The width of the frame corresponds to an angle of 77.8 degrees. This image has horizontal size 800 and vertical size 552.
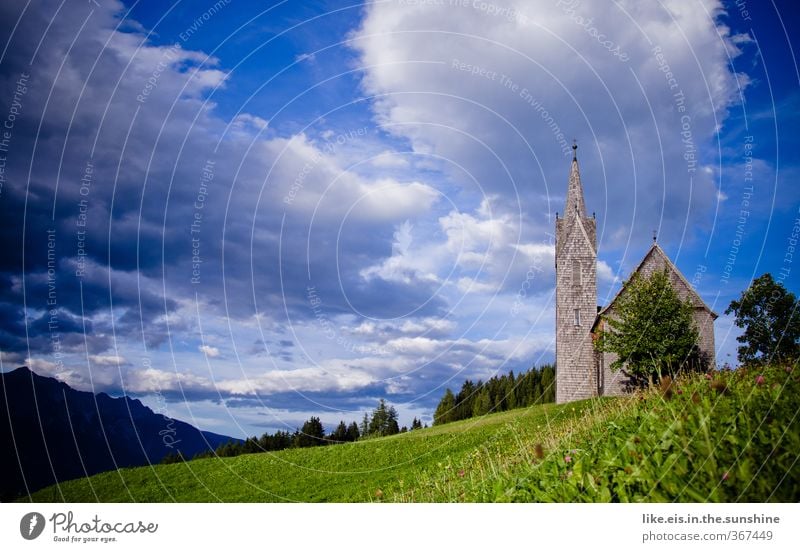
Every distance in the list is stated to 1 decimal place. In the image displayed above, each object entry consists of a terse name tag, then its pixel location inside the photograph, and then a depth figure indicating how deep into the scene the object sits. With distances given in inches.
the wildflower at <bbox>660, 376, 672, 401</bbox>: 325.8
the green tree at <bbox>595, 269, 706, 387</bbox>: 1283.2
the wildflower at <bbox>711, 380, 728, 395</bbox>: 276.2
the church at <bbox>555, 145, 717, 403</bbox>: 1523.1
